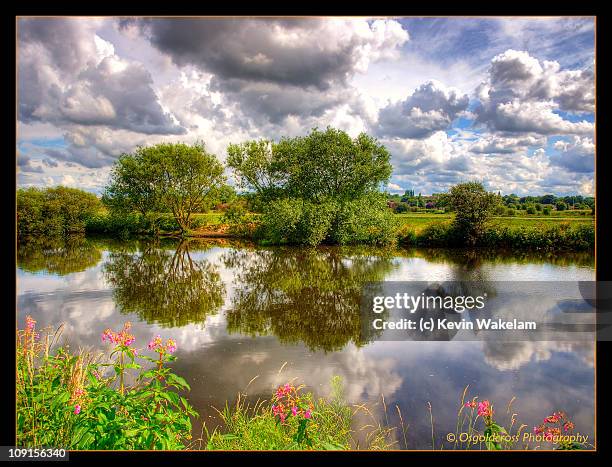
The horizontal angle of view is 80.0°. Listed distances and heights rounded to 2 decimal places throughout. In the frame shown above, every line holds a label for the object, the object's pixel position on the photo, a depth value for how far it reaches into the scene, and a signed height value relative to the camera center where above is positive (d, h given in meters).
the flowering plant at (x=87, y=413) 2.99 -1.61
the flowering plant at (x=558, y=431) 3.36 -2.25
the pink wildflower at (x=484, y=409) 3.38 -1.68
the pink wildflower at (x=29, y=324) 4.12 -1.05
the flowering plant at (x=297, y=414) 3.20 -1.71
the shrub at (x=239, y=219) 22.83 +0.81
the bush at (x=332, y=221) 17.70 +0.55
